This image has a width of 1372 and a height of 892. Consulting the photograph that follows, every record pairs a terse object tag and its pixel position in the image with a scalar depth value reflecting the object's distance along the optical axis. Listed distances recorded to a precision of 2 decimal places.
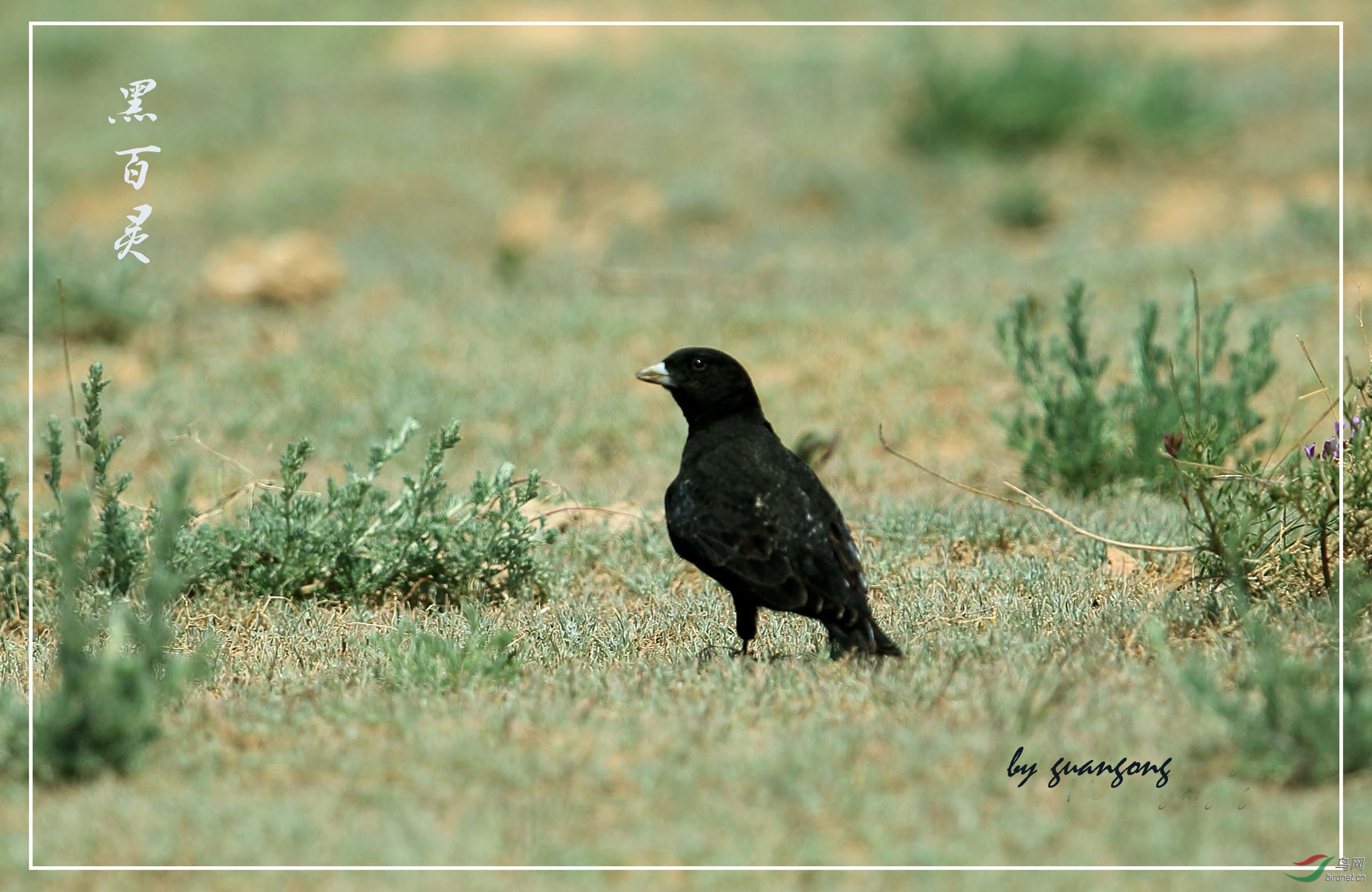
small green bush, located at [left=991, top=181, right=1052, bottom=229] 29.89
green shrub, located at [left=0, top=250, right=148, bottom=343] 22.08
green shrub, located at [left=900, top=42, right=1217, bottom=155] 33.84
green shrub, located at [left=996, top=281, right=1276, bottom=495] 15.34
